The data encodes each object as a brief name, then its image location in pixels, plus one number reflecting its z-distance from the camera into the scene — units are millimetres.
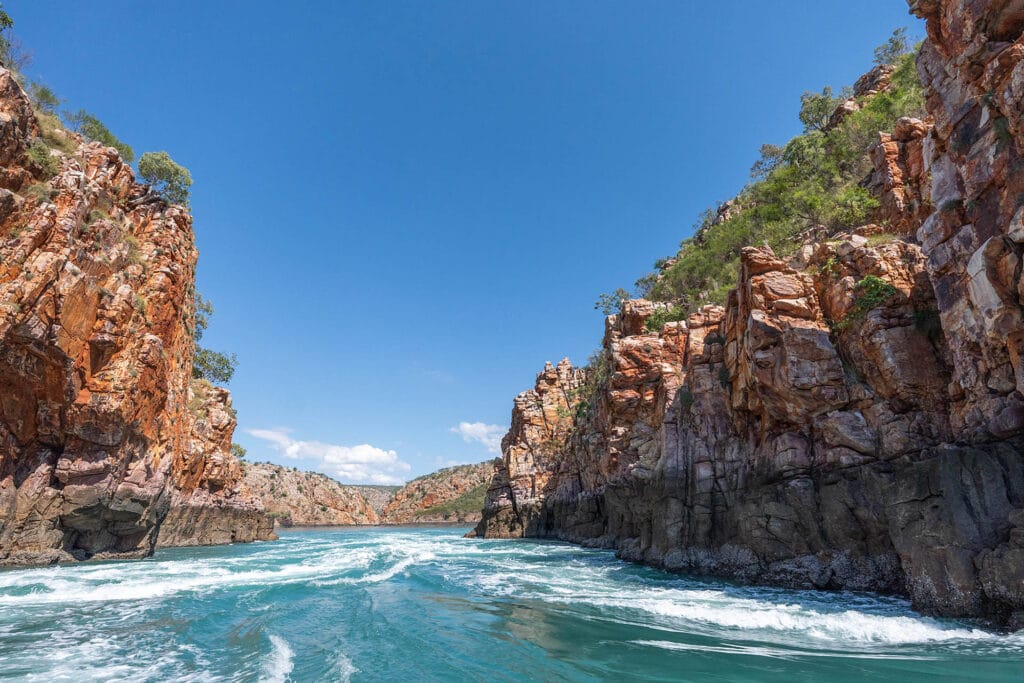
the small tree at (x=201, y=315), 55625
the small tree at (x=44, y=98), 30547
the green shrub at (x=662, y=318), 38625
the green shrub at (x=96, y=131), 37188
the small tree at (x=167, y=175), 44219
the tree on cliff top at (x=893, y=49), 52250
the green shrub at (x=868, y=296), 16203
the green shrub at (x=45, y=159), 24641
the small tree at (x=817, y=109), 51000
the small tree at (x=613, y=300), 64062
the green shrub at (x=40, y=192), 23531
